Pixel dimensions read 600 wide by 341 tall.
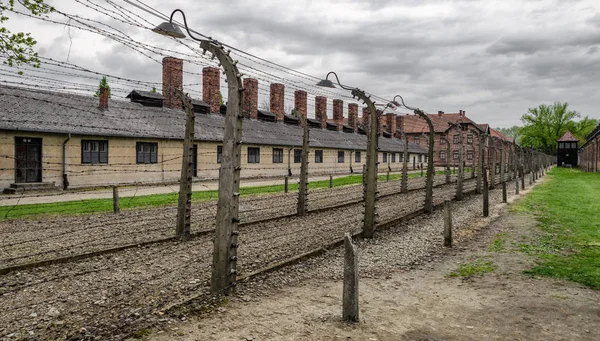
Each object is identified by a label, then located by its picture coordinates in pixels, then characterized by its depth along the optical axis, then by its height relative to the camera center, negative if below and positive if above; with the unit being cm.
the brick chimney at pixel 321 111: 4638 +545
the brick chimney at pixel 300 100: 4281 +618
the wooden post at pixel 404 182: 2148 -116
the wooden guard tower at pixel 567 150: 7981 +226
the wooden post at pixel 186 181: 891 -51
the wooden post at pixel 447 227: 934 -152
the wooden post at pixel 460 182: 1847 -97
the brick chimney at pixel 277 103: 4025 +553
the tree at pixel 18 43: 1028 +287
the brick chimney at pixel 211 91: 3369 +560
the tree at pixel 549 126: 8706 +748
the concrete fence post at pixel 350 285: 486 -149
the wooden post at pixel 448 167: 2409 -42
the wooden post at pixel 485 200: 1400 -134
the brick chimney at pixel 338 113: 4909 +552
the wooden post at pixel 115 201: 1286 -138
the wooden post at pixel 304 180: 1269 -68
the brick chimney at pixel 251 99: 3700 +541
